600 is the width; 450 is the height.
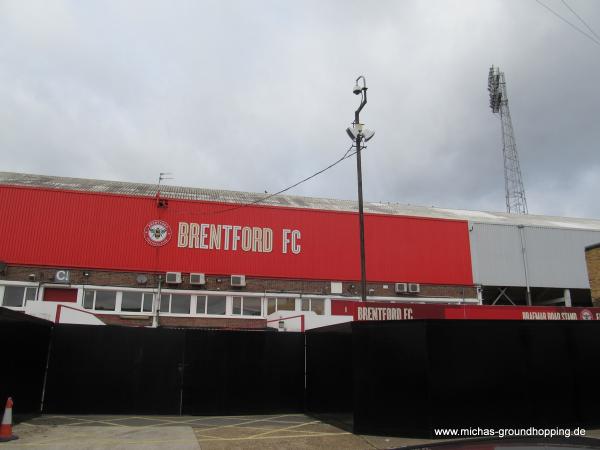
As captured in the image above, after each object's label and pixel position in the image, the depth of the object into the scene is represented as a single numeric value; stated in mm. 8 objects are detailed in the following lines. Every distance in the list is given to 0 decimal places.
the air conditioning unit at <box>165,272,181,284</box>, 25219
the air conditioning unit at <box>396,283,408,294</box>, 28188
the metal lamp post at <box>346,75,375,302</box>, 16625
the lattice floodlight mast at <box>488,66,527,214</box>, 50219
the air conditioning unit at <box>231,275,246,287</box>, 26047
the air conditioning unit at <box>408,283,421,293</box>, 28323
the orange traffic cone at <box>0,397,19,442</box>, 9250
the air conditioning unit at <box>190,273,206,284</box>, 25562
